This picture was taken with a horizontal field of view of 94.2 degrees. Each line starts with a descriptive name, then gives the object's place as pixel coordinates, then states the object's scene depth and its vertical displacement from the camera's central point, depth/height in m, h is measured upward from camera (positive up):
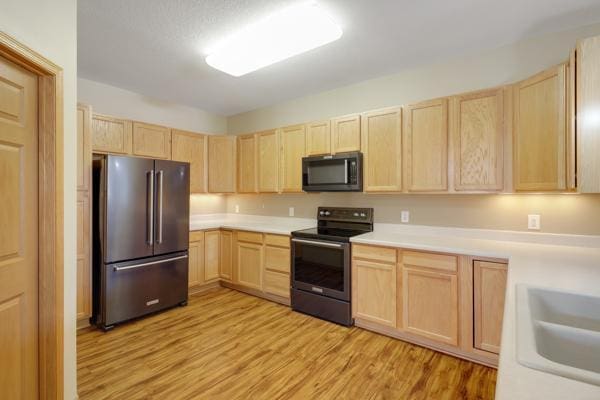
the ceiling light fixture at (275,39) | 1.91 +1.21
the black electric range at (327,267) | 2.75 -0.71
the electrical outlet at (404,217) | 2.95 -0.20
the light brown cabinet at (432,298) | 2.08 -0.83
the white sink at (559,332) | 0.66 -0.43
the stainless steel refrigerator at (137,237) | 2.68 -0.40
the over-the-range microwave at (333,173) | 2.92 +0.29
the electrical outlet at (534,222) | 2.29 -0.20
